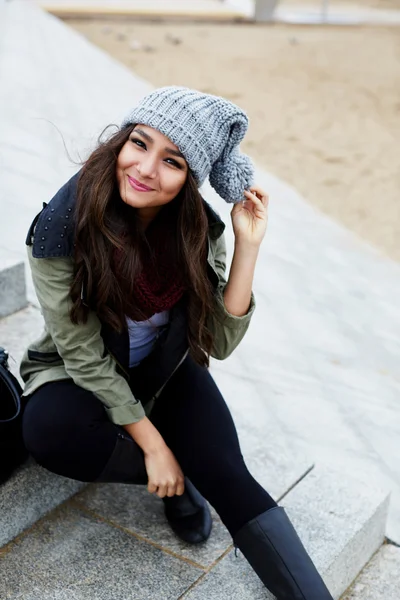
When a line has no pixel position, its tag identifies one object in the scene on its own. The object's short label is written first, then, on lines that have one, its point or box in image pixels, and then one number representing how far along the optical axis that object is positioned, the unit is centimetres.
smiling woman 277
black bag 285
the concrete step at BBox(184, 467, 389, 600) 286
